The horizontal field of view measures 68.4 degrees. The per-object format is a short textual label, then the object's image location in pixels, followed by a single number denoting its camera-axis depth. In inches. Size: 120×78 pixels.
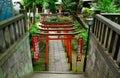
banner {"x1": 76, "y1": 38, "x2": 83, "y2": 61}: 216.3
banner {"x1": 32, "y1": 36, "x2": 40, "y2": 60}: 210.8
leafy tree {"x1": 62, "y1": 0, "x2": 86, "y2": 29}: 453.4
